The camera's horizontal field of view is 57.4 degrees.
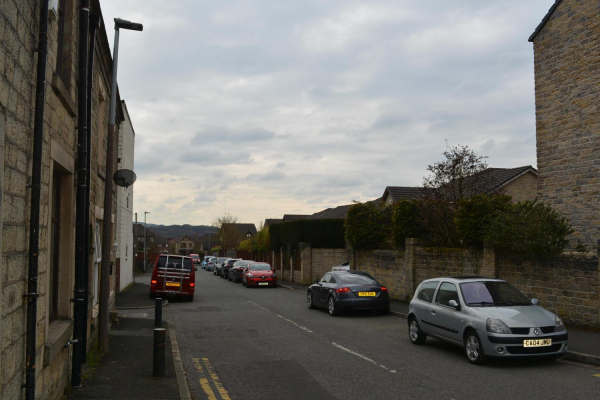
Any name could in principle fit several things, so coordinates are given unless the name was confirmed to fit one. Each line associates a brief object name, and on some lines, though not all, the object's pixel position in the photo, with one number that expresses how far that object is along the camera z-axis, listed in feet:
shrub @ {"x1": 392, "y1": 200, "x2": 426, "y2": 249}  68.69
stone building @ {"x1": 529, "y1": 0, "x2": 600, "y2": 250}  54.60
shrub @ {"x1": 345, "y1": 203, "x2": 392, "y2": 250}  80.33
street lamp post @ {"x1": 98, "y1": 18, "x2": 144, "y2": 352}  33.22
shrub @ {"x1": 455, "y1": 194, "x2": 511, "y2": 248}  53.55
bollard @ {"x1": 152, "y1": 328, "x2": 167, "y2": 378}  27.02
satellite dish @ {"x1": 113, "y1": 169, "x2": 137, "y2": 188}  34.37
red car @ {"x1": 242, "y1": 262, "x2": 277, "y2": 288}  99.91
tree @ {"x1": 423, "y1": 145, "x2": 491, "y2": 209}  74.38
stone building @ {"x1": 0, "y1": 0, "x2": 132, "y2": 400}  14.03
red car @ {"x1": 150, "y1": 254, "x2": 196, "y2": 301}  71.82
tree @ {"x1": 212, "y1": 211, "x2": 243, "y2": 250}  340.80
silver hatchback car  29.19
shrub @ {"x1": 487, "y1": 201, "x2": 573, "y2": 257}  44.32
